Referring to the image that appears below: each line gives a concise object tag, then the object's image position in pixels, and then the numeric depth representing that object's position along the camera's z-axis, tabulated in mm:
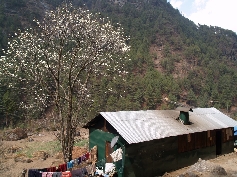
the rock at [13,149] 32628
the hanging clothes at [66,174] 13683
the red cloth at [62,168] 14789
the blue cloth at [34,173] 13345
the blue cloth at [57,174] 13571
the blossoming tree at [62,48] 14117
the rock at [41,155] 27212
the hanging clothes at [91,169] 15702
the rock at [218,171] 16266
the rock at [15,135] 41500
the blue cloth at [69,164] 15000
